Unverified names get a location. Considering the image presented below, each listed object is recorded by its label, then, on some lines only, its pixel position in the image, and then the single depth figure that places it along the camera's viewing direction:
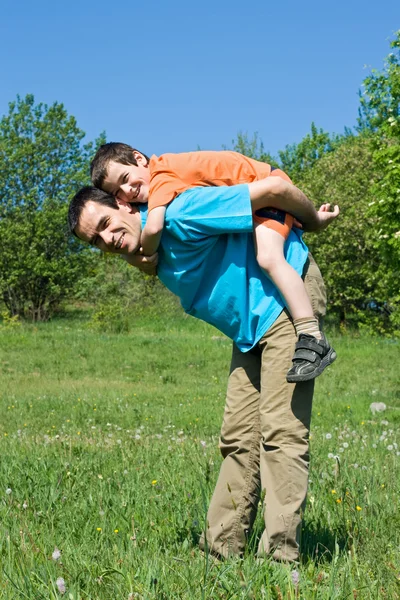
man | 2.95
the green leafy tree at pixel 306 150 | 53.31
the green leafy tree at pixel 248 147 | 43.59
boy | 2.94
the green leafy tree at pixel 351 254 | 26.14
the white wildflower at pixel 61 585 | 2.39
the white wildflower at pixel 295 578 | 2.43
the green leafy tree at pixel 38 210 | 33.00
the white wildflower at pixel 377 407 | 10.81
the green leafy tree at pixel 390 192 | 12.95
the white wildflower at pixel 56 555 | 2.66
